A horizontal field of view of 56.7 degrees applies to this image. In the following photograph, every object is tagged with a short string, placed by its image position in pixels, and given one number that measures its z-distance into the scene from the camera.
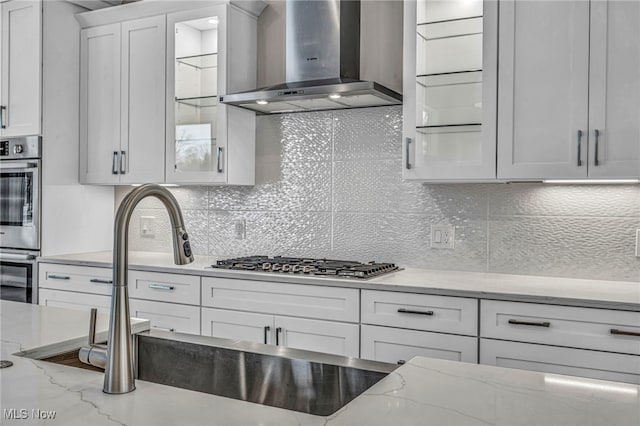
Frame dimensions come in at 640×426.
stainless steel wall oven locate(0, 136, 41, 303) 3.55
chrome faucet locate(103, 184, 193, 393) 1.06
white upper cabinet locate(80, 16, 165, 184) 3.49
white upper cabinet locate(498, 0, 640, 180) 2.35
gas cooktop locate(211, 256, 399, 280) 2.71
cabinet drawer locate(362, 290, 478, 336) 2.39
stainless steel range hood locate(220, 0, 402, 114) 2.94
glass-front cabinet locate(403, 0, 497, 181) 2.61
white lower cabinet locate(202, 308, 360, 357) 2.64
